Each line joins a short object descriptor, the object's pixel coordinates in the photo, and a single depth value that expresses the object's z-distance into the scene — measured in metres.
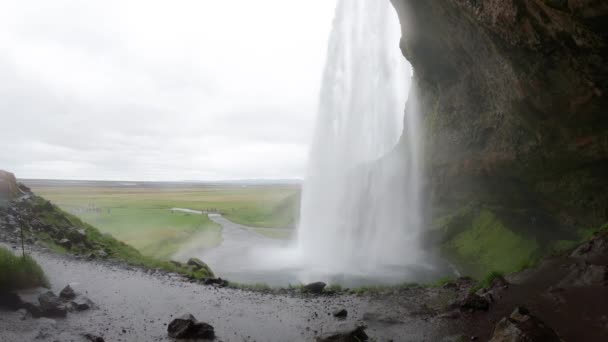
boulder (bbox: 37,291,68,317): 11.41
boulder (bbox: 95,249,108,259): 21.73
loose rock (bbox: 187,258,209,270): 22.12
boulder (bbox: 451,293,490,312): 11.71
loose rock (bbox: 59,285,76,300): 13.10
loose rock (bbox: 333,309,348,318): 12.94
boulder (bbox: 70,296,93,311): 12.38
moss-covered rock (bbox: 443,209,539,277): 24.94
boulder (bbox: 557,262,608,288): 10.59
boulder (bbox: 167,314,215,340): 10.62
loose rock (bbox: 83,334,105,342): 9.85
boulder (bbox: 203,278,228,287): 17.73
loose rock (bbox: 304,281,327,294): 16.75
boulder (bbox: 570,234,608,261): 12.28
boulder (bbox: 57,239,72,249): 22.89
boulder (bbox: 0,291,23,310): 11.46
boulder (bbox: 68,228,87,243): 24.12
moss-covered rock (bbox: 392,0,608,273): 15.37
